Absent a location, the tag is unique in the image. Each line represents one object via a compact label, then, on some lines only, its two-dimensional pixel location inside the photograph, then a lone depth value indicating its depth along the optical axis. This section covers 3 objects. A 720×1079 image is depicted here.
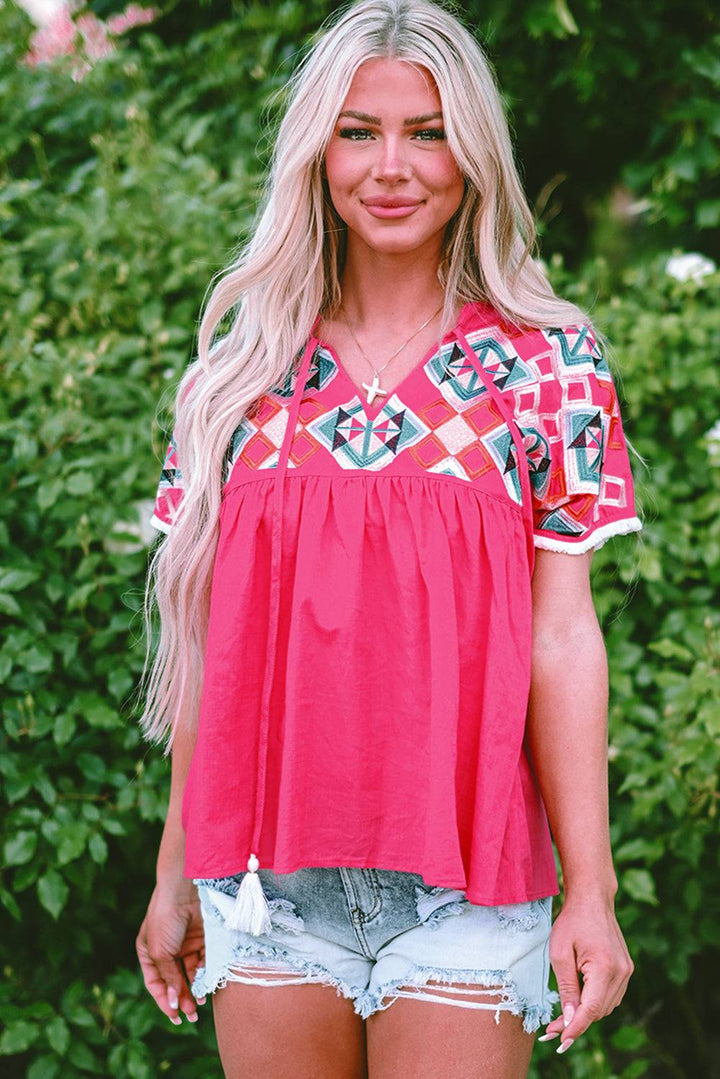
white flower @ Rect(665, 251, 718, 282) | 3.00
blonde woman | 1.64
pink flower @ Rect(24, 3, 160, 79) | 3.74
